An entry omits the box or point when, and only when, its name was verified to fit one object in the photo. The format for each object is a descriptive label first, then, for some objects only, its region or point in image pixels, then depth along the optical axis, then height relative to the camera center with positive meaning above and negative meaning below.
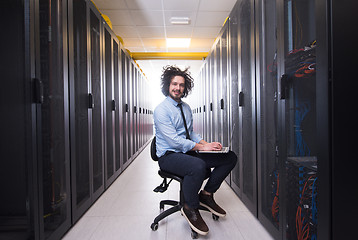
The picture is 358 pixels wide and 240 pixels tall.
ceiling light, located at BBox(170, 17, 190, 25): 3.85 +1.60
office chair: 1.58 -0.70
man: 1.52 -0.30
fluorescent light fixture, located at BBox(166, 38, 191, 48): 4.96 +1.61
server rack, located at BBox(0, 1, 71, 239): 1.14 -0.05
